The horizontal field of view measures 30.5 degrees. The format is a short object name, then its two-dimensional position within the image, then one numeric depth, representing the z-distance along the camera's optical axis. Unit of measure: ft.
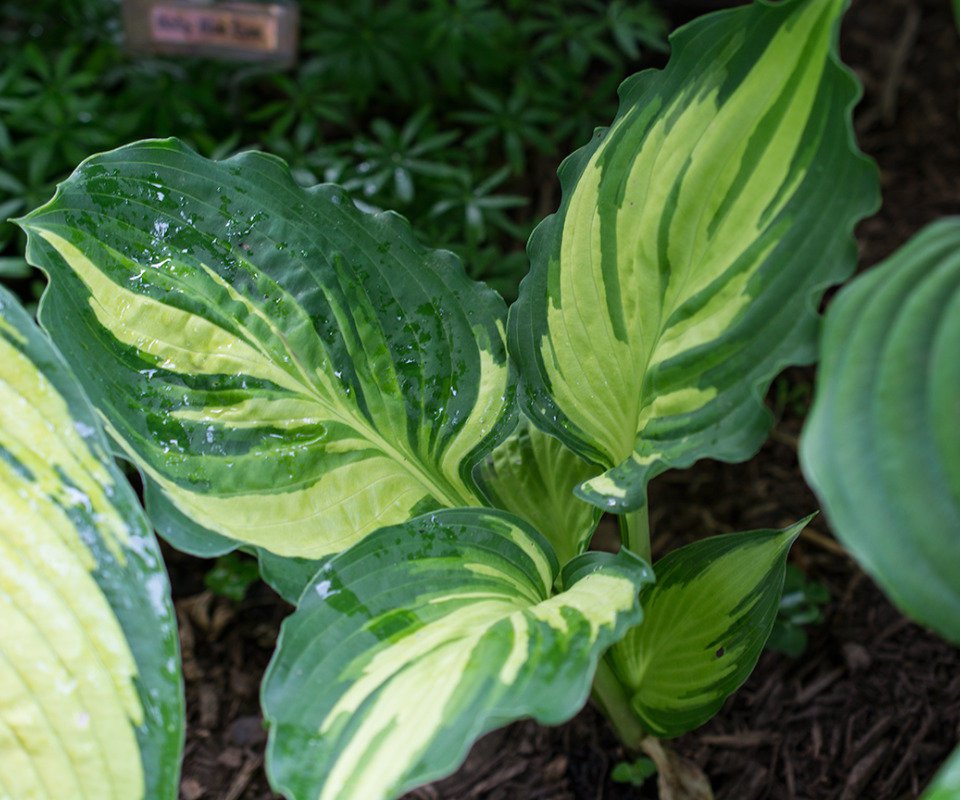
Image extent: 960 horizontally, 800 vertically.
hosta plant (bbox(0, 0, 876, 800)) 1.70
